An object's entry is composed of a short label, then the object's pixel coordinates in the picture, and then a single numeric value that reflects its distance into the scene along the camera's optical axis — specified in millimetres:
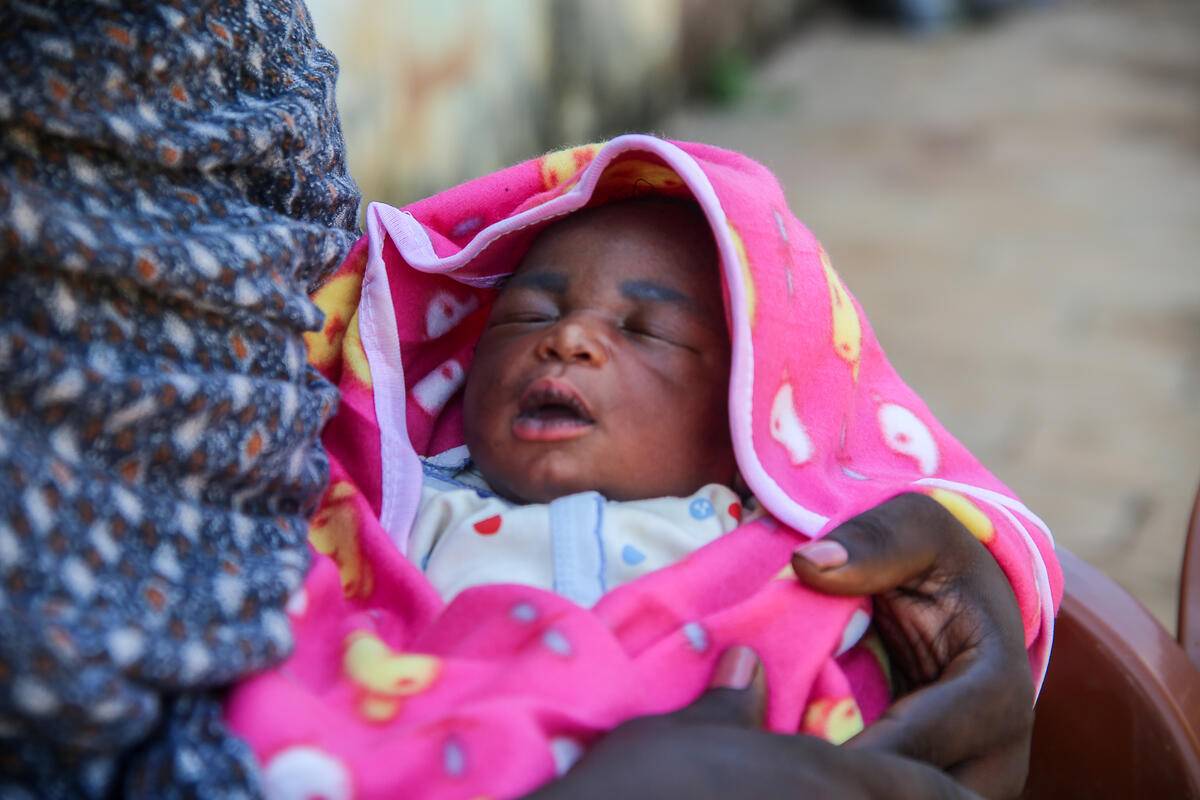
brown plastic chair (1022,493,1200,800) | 1094
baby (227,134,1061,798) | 980
